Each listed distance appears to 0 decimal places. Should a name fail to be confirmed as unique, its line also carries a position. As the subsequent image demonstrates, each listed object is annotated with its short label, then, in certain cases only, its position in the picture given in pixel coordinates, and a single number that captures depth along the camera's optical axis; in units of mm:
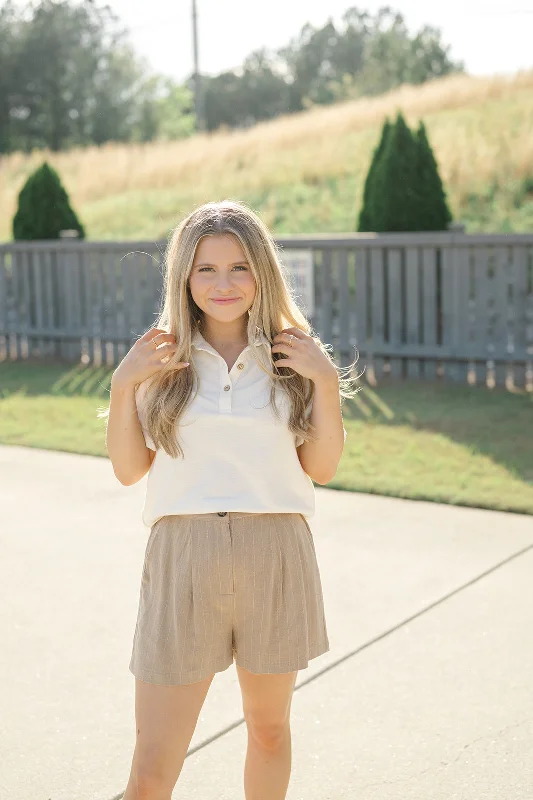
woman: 2178
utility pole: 41181
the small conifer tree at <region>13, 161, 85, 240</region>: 11977
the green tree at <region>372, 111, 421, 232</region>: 9836
